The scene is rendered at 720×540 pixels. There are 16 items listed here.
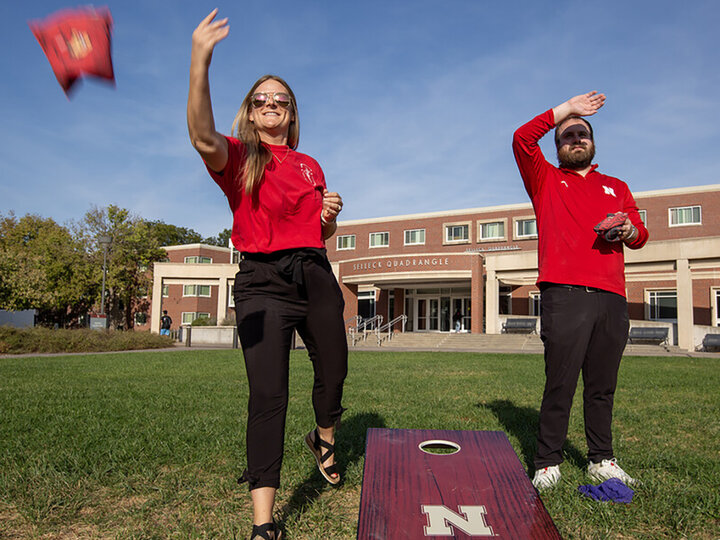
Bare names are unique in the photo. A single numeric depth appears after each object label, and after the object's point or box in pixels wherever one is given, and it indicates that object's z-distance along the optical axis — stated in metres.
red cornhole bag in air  1.85
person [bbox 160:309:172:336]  32.80
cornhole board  1.90
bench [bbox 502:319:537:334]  27.52
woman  2.26
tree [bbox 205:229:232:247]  80.81
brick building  27.86
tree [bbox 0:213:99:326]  36.00
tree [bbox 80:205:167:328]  41.78
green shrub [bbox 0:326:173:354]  17.17
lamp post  29.17
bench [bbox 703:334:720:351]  20.88
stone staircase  20.92
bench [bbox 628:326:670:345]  22.45
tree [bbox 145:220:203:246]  61.94
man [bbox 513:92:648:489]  3.11
